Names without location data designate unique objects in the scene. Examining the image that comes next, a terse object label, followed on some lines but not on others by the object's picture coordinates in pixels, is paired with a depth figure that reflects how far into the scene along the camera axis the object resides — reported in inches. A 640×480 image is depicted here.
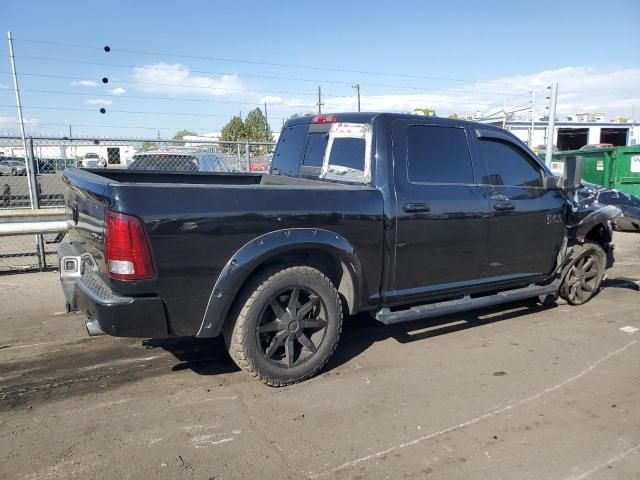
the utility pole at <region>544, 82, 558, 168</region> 455.2
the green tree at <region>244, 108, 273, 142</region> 2121.8
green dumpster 552.4
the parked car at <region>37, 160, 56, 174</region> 331.0
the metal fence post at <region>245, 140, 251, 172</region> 363.4
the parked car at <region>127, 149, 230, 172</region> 361.4
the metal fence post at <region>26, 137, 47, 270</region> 273.0
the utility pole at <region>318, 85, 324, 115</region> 2127.2
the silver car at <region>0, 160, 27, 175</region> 668.1
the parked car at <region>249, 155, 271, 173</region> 433.7
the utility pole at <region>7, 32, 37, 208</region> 283.3
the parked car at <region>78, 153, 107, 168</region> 366.9
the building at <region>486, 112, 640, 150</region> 1875.0
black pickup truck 119.4
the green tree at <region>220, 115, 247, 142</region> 2353.6
